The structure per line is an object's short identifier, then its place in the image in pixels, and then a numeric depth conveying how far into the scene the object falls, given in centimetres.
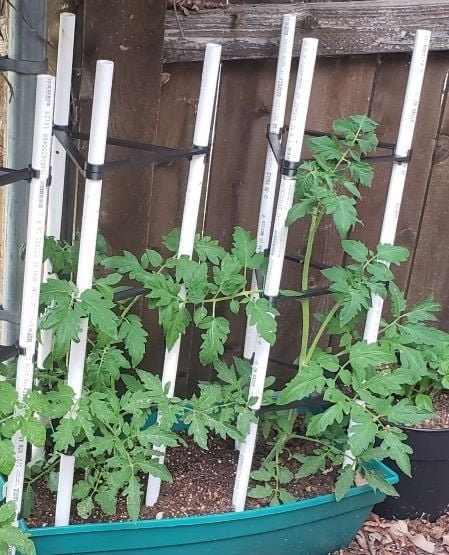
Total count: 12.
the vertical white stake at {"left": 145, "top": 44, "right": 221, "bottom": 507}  187
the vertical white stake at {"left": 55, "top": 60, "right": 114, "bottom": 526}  170
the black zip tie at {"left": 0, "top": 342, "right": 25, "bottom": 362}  183
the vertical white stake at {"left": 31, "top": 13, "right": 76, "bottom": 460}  187
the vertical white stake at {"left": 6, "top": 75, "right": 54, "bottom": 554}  164
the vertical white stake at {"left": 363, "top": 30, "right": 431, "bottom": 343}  200
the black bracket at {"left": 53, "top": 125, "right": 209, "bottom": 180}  176
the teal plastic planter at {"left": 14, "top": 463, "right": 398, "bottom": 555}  209
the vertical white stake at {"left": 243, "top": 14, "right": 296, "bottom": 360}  203
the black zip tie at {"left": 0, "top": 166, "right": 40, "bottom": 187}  165
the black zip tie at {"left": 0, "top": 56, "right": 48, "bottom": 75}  180
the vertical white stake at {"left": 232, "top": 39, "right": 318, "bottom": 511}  189
